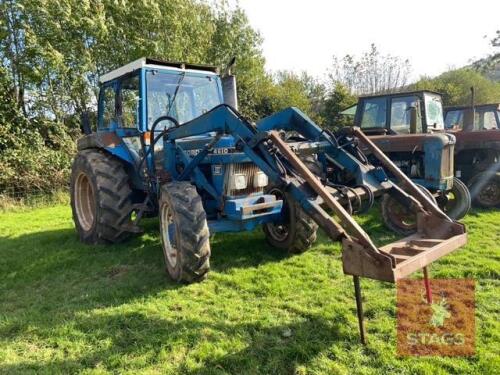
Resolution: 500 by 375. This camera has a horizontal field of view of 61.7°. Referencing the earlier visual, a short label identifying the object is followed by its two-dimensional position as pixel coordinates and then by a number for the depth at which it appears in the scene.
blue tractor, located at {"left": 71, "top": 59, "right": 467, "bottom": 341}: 3.16
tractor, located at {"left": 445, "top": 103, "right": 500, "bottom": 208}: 7.78
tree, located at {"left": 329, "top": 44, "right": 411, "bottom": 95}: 33.88
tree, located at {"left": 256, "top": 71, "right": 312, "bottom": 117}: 20.73
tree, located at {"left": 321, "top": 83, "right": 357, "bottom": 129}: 21.56
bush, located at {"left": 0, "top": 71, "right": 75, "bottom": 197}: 10.30
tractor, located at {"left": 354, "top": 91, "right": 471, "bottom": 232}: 6.32
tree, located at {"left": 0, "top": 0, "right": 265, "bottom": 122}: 10.92
